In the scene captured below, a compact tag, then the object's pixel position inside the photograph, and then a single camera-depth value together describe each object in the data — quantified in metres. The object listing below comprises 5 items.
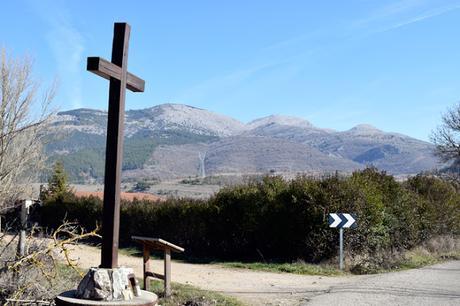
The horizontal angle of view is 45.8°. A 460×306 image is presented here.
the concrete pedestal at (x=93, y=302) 4.87
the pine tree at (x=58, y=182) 38.59
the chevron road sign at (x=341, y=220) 15.97
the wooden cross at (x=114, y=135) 5.26
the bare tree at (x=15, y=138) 20.56
